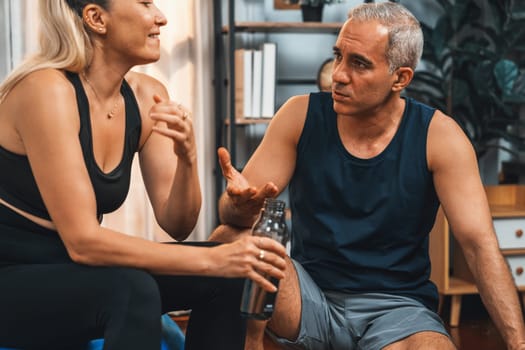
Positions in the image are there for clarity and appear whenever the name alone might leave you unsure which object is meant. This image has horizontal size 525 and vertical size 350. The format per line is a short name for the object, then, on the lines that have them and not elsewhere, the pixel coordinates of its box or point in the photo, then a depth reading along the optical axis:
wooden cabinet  3.15
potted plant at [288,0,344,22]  3.31
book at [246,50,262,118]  3.25
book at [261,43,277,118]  3.25
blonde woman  1.42
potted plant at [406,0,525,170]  3.33
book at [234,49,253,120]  3.23
